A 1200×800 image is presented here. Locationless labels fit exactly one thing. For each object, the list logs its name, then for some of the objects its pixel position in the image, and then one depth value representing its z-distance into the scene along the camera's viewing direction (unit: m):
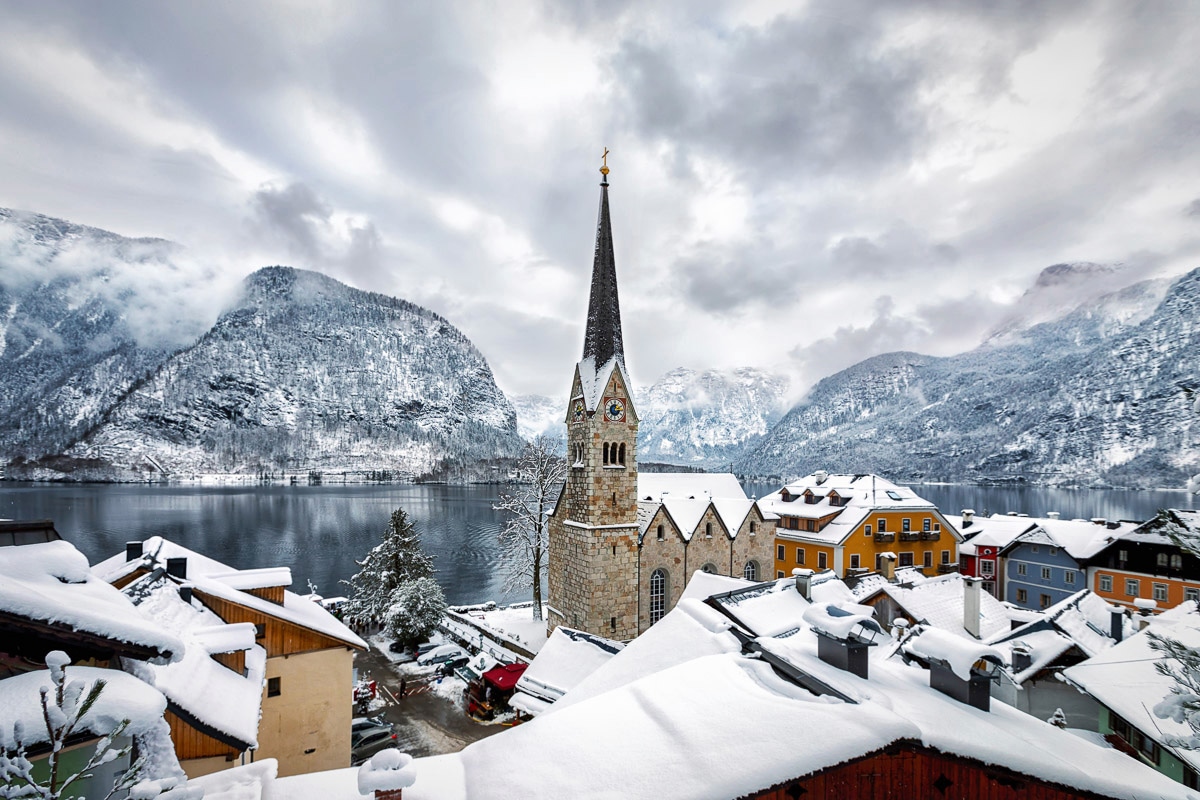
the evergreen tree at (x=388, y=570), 32.97
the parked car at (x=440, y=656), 27.42
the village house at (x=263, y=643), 12.16
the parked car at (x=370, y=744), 17.44
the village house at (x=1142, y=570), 29.09
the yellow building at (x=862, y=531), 37.62
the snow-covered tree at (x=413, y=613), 29.30
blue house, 34.72
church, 27.23
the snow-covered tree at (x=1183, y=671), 6.73
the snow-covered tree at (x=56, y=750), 3.76
